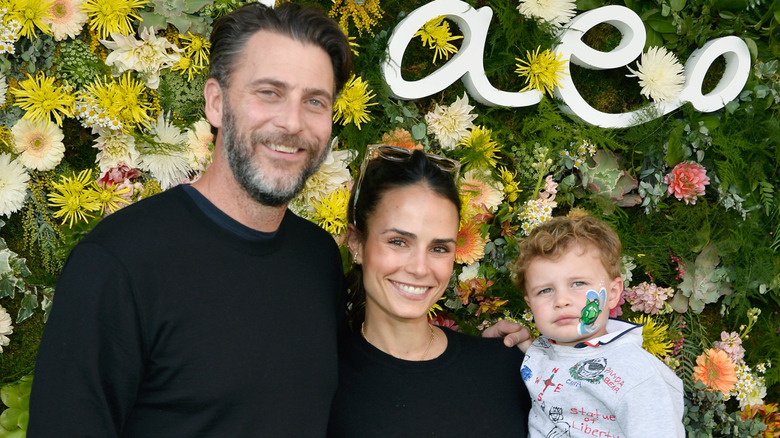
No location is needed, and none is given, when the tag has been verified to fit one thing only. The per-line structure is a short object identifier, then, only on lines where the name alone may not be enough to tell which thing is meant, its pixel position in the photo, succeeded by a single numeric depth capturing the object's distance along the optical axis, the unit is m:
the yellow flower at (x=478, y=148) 2.44
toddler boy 1.70
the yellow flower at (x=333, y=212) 2.19
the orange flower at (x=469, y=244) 2.47
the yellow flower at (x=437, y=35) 2.41
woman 1.81
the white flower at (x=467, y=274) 2.55
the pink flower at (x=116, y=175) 2.12
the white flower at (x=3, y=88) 2.01
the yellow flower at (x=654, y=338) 2.65
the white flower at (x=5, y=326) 2.11
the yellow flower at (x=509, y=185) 2.54
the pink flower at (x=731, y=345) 2.85
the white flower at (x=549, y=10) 2.50
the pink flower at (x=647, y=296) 2.76
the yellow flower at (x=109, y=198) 2.08
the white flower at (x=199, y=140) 2.16
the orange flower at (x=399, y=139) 2.40
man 1.33
